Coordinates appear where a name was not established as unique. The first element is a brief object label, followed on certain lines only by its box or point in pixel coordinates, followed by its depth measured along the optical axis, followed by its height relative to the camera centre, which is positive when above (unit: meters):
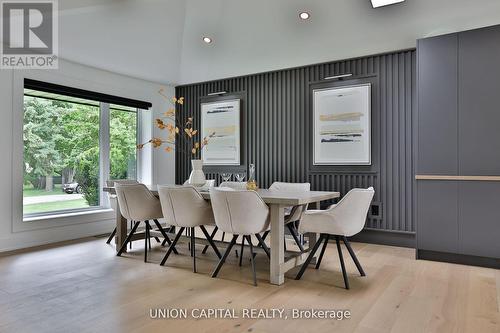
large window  4.62 +0.25
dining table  2.91 -0.53
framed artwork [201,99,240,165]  5.81 +0.63
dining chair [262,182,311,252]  3.82 -0.47
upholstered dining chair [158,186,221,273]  3.41 -0.41
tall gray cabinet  3.49 +0.20
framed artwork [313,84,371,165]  4.63 +0.57
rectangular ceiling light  3.65 +1.74
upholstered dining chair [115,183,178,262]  3.82 -0.41
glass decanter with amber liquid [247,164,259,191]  3.59 -0.19
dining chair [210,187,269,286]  2.99 -0.39
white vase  4.03 -0.10
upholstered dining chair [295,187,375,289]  2.97 -0.45
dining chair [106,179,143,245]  4.65 -0.41
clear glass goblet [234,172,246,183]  5.73 -0.12
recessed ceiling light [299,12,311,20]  4.09 +1.78
